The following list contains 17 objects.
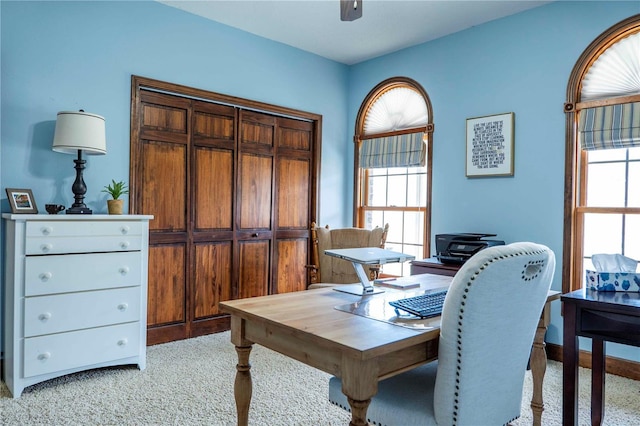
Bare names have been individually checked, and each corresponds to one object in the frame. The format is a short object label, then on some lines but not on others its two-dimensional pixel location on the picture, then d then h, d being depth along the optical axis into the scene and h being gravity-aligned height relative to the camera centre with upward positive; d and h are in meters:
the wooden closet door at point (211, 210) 3.81 +0.03
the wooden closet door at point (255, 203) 4.12 +0.11
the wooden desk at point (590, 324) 1.84 -0.45
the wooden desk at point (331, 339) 1.32 -0.41
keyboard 1.64 -0.35
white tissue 2.09 -0.21
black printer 3.35 -0.22
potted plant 3.06 +0.12
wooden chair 3.87 -0.27
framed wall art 3.58 +0.61
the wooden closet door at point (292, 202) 4.43 +0.13
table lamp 2.78 +0.47
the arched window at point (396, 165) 4.27 +0.53
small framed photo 2.76 +0.06
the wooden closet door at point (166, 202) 3.52 +0.08
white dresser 2.58 -0.52
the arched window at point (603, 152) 3.04 +0.49
